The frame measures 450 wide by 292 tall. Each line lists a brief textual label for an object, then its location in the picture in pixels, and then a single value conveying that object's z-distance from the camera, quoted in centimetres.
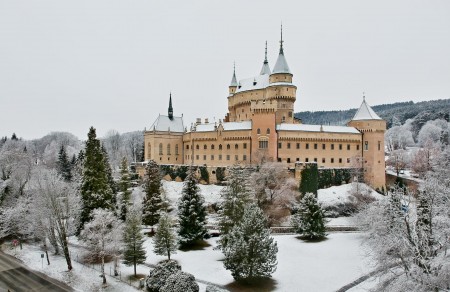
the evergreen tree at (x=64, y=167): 6744
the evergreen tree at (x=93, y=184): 3302
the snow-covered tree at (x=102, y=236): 2770
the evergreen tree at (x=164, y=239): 3098
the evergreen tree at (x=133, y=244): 2884
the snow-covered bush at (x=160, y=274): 2504
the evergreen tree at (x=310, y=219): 3697
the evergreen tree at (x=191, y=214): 3525
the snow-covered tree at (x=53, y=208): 2997
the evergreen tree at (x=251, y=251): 2611
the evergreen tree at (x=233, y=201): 3288
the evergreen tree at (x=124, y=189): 4219
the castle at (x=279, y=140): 5719
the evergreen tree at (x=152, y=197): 3931
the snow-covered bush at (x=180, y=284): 2362
